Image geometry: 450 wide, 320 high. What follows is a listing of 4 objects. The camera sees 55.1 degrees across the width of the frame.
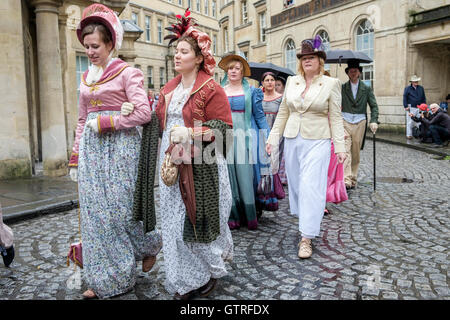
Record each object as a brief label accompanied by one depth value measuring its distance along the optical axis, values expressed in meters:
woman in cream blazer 4.41
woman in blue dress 5.32
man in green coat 7.62
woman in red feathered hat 3.12
